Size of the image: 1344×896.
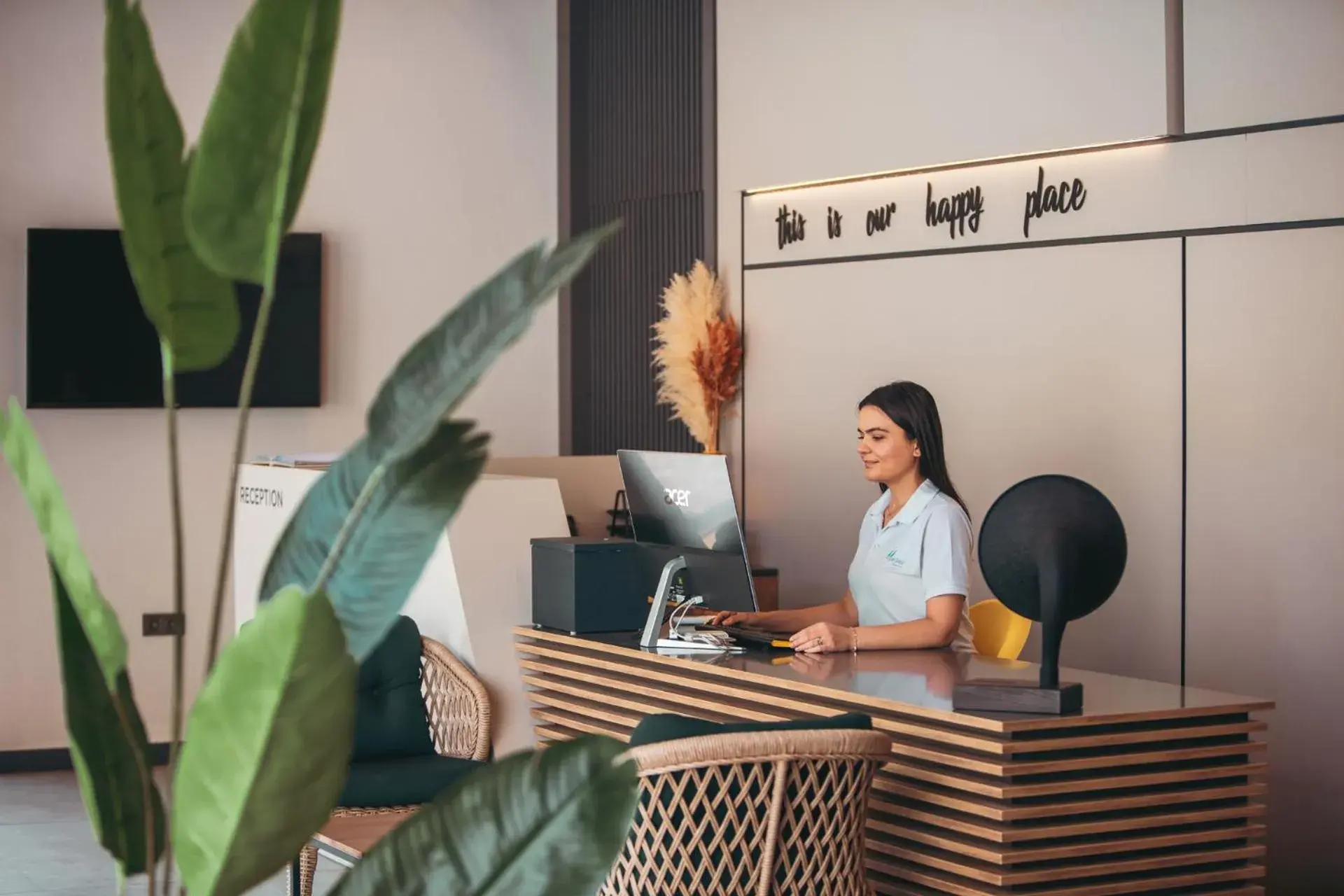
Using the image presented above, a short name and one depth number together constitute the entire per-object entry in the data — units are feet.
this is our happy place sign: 16.53
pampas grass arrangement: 22.84
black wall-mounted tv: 23.80
